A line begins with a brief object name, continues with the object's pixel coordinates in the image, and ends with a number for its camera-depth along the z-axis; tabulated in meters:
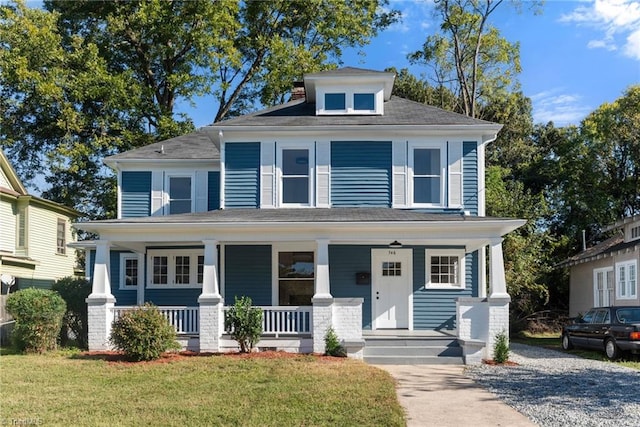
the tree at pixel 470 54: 28.84
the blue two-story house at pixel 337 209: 15.09
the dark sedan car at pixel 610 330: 14.58
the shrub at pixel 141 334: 12.48
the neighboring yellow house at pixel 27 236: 23.08
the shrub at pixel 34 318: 13.97
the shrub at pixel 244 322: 13.22
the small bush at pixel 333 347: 13.43
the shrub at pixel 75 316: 15.80
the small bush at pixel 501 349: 13.41
